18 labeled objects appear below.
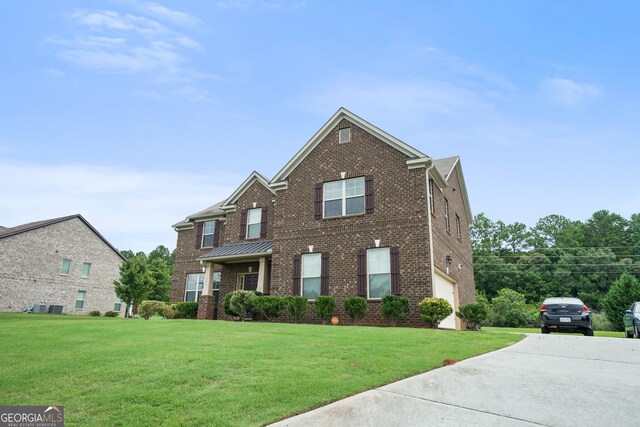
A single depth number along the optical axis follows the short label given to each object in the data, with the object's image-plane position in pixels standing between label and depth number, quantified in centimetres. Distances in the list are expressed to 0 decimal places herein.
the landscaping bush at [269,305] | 1645
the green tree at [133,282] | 2852
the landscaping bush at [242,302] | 1698
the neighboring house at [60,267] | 2959
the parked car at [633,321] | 1363
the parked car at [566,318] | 1380
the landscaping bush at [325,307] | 1546
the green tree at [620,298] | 2811
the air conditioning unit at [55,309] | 3009
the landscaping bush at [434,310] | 1349
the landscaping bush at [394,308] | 1431
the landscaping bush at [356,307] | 1491
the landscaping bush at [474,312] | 1362
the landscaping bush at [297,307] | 1599
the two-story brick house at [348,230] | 1542
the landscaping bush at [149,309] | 1997
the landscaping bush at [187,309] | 2088
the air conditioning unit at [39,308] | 2933
